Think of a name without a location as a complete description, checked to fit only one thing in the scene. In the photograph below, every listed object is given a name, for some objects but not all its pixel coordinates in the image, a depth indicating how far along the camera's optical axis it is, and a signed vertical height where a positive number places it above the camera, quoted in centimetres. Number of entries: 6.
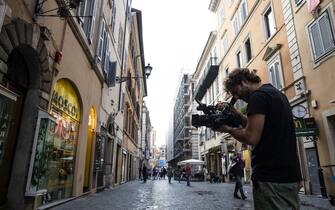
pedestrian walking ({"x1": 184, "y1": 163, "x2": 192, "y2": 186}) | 1868 +42
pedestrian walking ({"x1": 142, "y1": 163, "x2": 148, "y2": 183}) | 2347 +43
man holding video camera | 181 +20
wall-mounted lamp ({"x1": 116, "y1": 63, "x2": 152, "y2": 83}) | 1520 +595
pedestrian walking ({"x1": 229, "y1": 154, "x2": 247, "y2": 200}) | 922 +23
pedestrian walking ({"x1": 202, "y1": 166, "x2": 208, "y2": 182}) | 2793 +61
